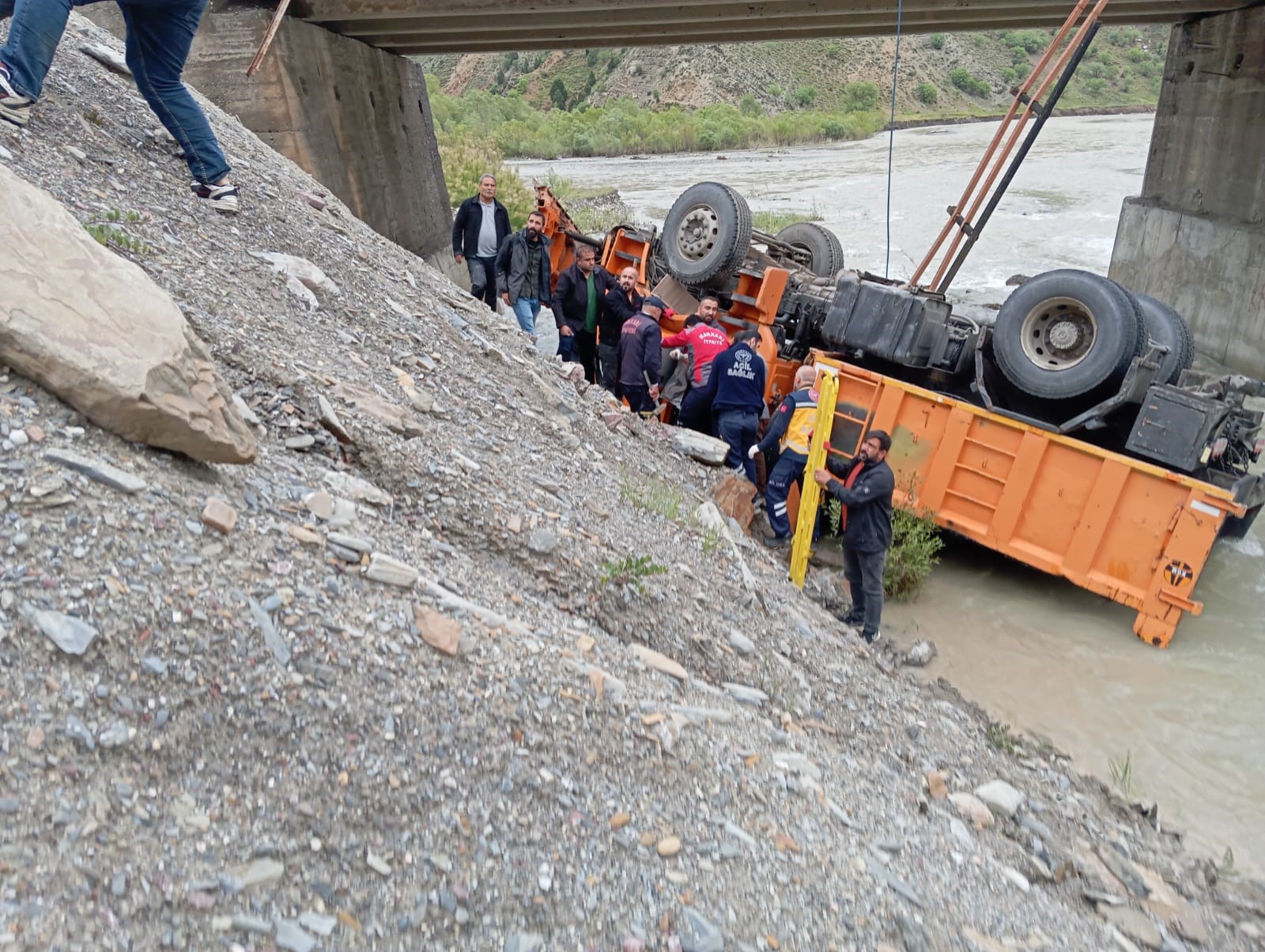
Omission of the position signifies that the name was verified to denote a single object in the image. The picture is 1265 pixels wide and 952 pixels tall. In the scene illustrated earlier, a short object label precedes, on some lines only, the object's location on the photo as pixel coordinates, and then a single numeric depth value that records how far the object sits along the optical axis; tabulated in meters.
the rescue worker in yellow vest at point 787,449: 6.70
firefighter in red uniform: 7.34
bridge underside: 10.45
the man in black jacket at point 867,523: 5.55
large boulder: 2.72
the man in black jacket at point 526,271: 7.89
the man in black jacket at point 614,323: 8.01
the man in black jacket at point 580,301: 7.91
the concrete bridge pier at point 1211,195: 11.77
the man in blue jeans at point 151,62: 4.15
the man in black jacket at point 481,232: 8.12
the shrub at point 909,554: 6.56
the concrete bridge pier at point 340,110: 10.36
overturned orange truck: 5.91
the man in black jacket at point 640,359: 7.34
